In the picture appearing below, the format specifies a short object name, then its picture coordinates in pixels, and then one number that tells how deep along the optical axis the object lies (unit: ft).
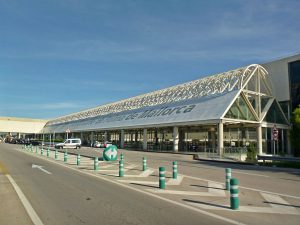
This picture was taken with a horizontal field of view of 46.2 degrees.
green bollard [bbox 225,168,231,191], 42.06
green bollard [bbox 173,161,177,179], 52.07
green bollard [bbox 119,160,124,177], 55.67
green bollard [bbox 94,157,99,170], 66.03
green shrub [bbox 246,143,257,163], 103.68
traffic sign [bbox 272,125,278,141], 91.89
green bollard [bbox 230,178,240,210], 29.22
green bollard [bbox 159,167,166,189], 42.06
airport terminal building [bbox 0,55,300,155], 137.90
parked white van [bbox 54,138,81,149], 184.75
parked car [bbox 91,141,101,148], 212.09
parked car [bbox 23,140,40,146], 243.40
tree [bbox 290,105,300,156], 118.53
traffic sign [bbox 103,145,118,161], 73.31
